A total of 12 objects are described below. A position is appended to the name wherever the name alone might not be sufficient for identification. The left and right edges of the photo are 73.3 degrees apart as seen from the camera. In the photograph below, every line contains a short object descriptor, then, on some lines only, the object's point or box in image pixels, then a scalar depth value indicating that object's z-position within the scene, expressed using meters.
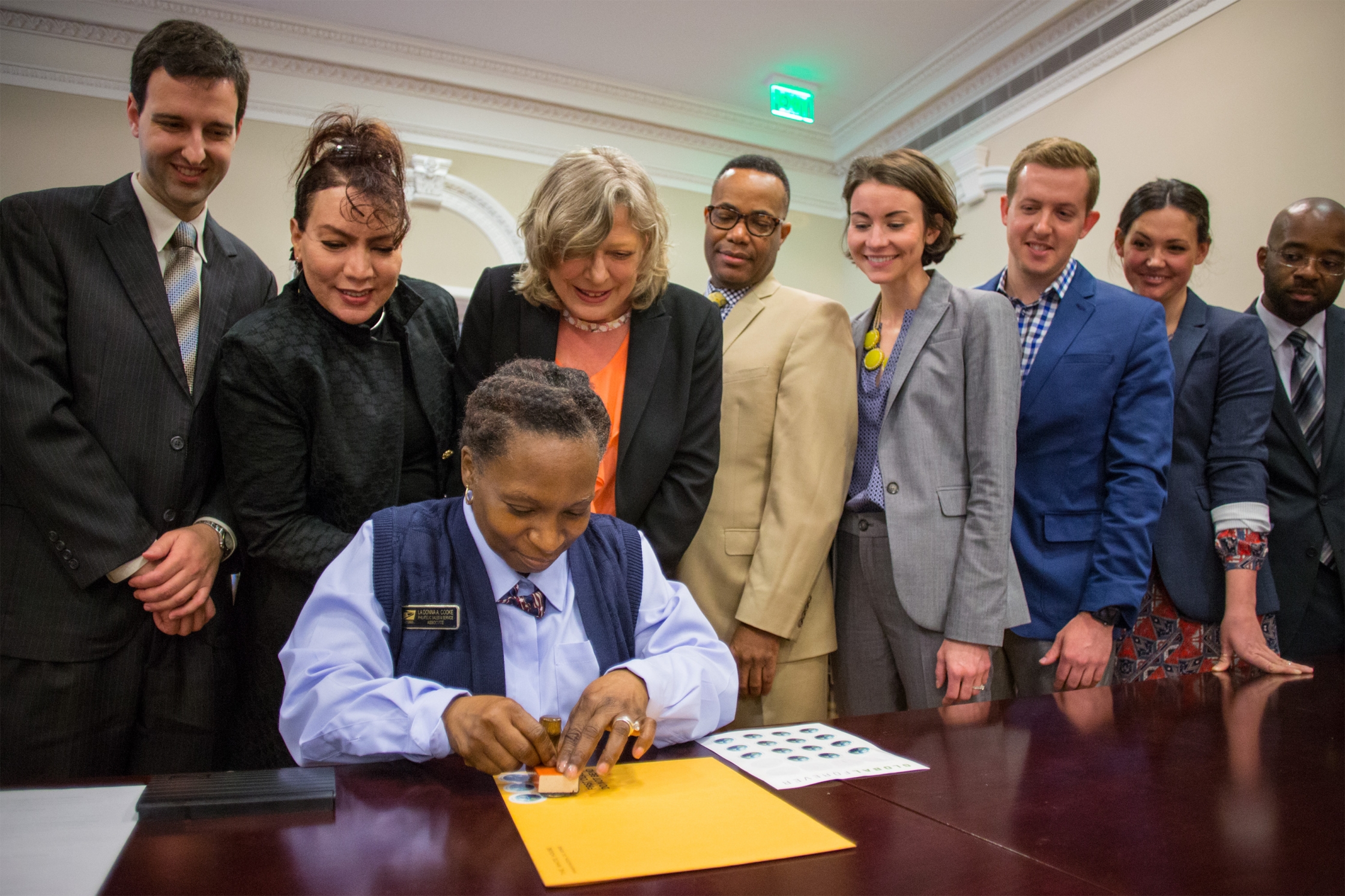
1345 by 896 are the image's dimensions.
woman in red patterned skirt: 2.17
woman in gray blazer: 1.91
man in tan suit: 1.95
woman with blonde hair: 1.81
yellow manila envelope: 0.88
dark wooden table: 0.84
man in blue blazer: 1.95
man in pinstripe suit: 1.66
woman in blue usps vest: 1.20
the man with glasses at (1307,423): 2.43
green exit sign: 6.39
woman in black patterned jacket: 1.66
